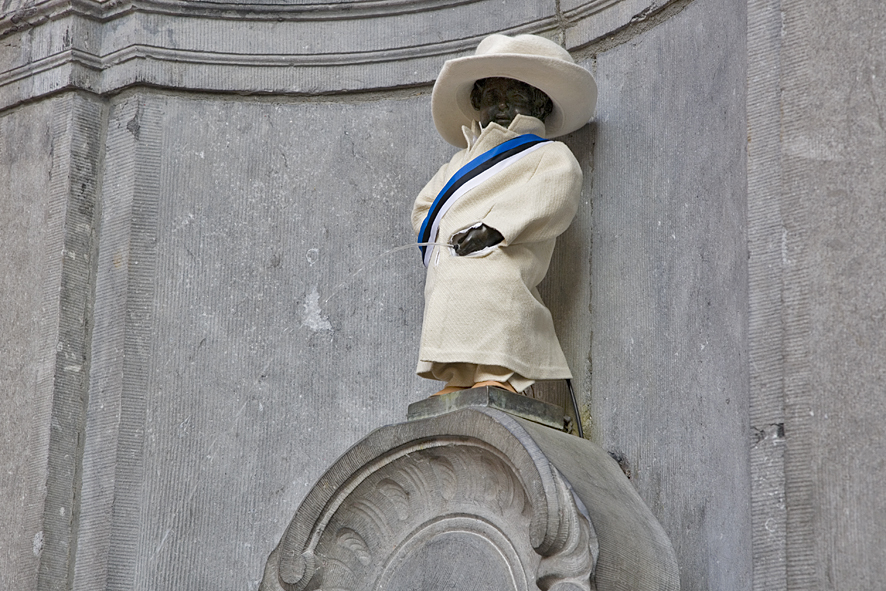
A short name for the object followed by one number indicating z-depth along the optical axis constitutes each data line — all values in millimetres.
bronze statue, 7562
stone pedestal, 6637
